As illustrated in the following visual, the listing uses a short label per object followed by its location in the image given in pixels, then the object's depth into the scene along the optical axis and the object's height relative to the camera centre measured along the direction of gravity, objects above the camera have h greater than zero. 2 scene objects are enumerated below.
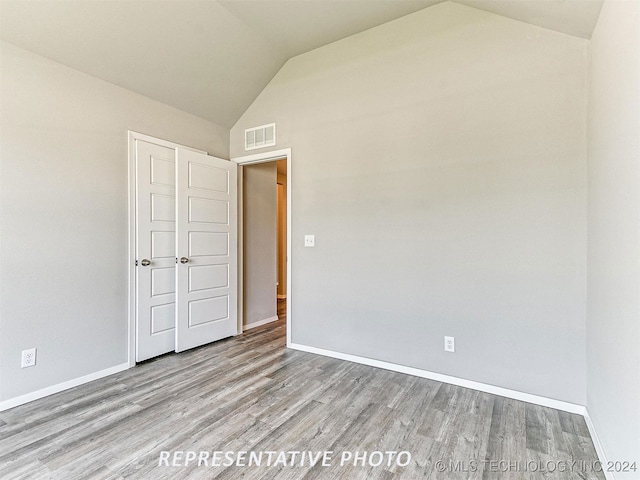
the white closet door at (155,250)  3.01 -0.09
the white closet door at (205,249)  3.25 -0.10
